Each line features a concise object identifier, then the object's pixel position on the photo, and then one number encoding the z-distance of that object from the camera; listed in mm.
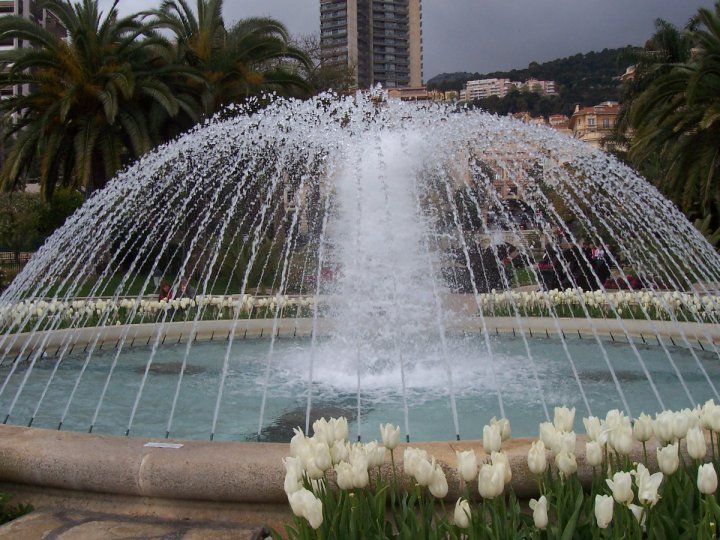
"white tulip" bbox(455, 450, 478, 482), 2430
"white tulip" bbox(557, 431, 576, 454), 2629
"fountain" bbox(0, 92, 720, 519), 3598
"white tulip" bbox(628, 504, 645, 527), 2244
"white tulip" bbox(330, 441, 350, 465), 2674
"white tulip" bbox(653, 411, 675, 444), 2783
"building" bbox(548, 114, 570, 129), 90331
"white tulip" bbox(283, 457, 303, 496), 2449
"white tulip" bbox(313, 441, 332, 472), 2566
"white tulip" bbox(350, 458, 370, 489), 2498
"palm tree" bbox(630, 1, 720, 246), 18938
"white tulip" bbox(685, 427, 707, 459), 2598
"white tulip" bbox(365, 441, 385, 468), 2650
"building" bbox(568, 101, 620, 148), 86075
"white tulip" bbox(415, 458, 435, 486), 2463
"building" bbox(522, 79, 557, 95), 132475
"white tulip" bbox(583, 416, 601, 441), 2743
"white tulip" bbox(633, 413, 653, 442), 2824
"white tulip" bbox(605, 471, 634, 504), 2213
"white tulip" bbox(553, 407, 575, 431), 2791
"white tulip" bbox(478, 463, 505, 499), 2348
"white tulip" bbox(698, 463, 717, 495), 2316
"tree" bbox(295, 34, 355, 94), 34969
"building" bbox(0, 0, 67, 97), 76938
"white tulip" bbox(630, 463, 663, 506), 2242
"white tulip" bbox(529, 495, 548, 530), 2307
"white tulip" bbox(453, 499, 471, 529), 2389
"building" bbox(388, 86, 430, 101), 74475
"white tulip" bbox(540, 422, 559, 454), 2658
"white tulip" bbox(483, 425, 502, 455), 2652
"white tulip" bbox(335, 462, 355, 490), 2512
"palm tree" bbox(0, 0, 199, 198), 20328
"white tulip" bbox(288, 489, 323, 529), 2260
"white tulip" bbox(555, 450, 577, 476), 2586
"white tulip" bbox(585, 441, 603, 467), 2645
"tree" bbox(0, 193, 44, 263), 32875
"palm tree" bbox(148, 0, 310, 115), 22156
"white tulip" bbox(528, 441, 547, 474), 2506
